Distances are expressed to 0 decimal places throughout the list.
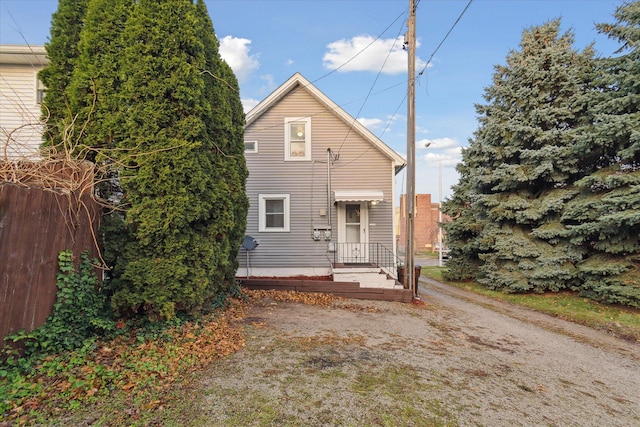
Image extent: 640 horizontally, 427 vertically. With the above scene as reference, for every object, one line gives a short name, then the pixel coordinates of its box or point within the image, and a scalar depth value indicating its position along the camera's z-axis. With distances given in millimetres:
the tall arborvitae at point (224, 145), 5203
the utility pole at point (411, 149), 8430
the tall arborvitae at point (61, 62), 4352
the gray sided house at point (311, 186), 10570
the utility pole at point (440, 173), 23234
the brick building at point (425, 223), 36562
